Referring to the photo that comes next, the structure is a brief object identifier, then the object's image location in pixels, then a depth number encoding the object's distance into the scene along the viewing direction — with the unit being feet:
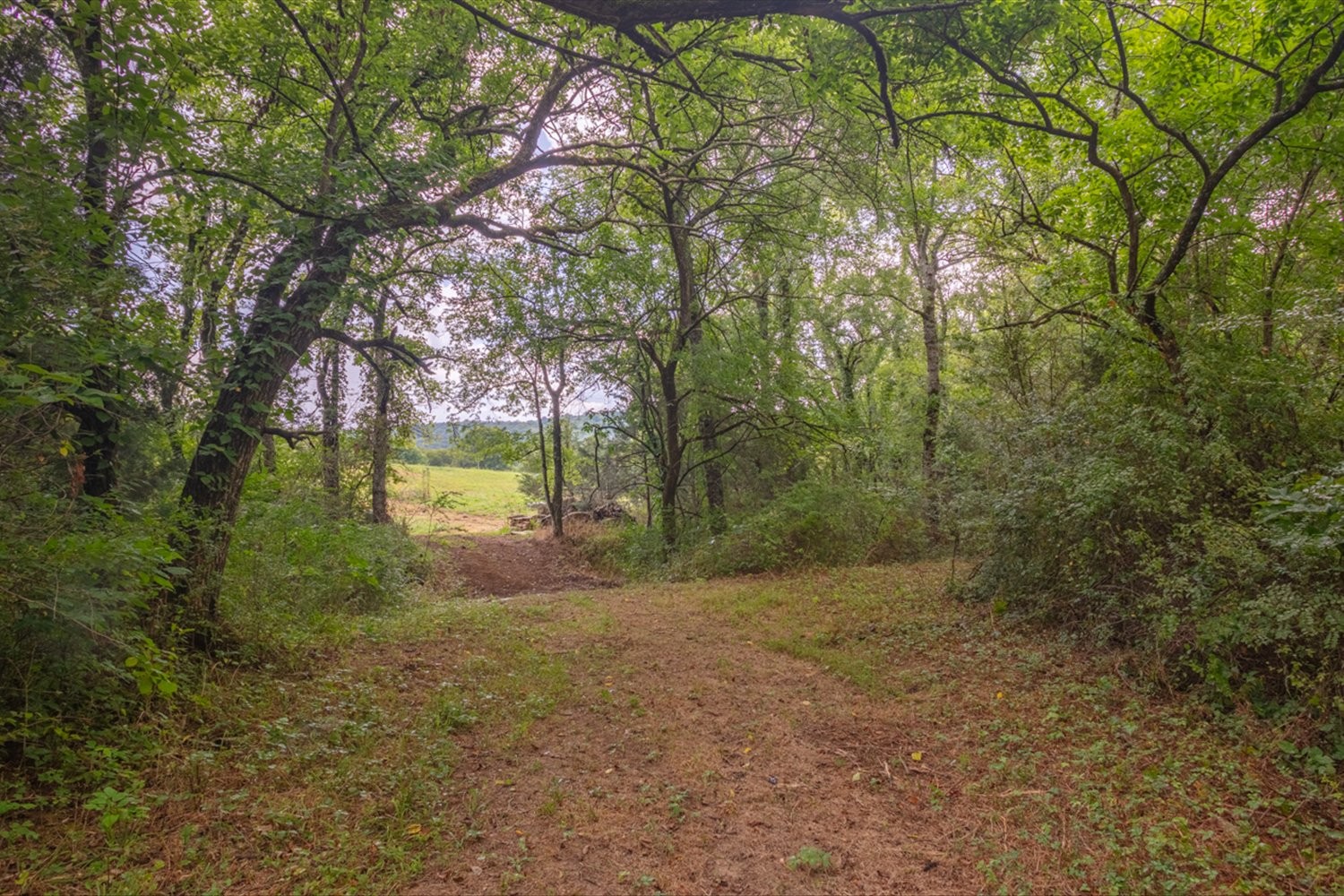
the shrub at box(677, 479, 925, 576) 35.37
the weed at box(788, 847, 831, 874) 9.75
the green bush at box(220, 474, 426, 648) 16.20
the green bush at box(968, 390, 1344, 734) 12.42
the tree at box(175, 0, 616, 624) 15.07
